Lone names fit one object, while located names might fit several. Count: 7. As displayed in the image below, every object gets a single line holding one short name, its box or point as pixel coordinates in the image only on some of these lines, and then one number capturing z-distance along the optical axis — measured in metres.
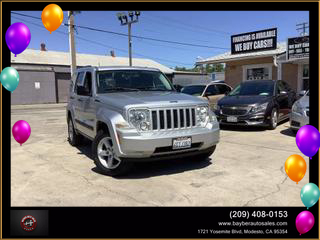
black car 8.65
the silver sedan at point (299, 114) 7.28
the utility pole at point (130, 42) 27.62
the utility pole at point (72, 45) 17.88
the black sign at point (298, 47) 12.60
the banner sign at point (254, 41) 14.83
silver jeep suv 4.33
